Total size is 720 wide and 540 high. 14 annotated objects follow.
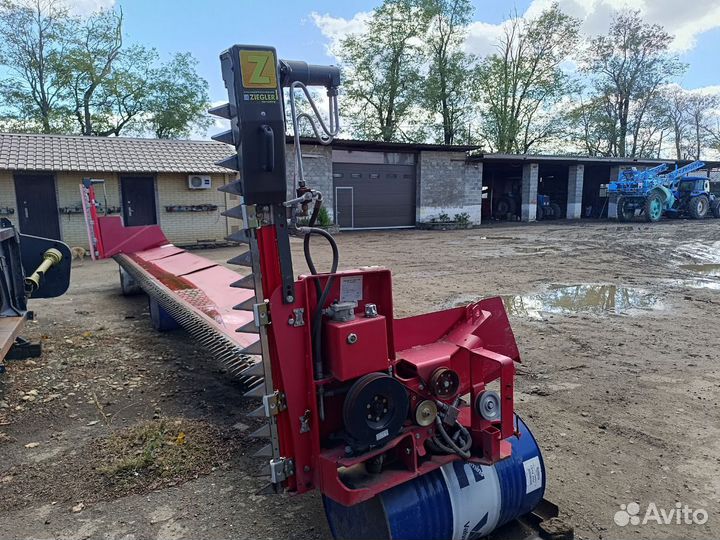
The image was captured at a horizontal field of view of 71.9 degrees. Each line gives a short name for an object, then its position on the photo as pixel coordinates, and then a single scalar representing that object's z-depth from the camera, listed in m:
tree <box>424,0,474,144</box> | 31.91
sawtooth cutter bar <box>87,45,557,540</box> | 1.83
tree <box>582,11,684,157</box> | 33.94
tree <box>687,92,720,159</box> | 39.22
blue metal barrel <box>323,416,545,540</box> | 1.91
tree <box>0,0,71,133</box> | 25.00
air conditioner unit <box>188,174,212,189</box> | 15.17
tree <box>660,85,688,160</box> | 35.22
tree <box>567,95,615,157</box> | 34.88
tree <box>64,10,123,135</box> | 26.11
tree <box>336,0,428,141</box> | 31.42
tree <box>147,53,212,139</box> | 28.69
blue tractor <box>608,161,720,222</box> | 21.17
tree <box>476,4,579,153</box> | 33.62
